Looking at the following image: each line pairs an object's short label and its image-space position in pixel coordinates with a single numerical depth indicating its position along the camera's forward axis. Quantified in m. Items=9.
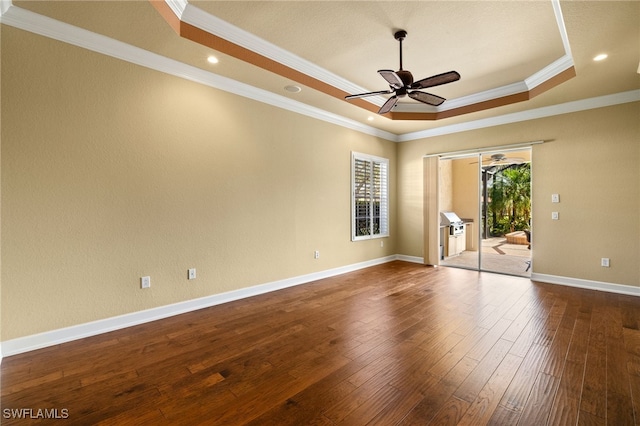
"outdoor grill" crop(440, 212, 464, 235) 6.65
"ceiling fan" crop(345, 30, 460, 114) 2.97
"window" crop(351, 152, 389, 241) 5.75
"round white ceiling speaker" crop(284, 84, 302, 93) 3.95
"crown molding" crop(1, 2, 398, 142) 2.47
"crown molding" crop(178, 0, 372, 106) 2.84
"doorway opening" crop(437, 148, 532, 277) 5.80
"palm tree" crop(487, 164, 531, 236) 6.21
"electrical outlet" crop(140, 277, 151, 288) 3.13
